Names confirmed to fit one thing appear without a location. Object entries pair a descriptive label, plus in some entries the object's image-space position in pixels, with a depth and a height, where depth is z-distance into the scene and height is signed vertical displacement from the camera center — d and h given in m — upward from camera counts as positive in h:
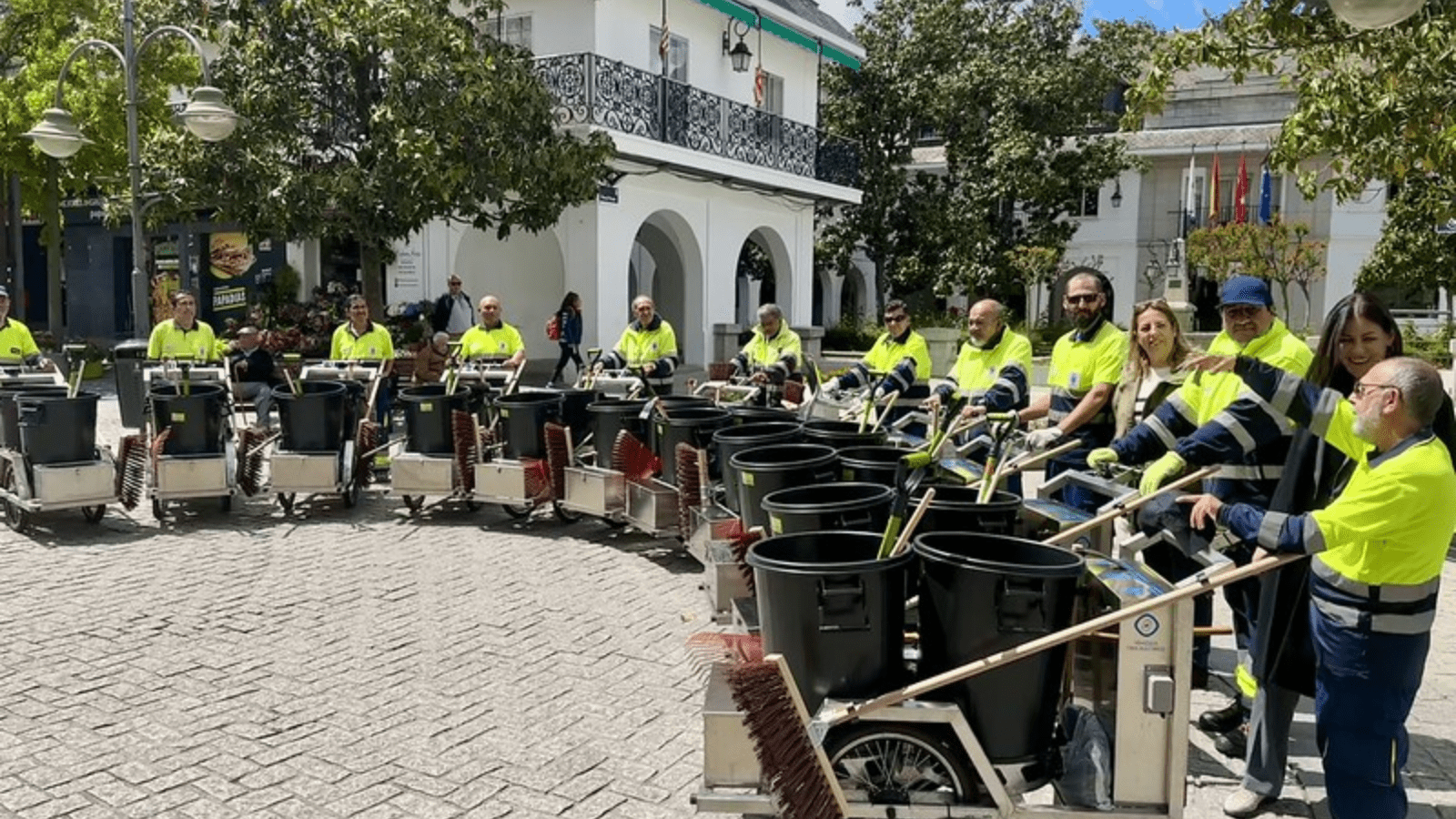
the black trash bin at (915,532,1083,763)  3.27 -0.86
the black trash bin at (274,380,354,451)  8.55 -0.69
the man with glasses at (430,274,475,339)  15.87 +0.21
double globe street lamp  10.67 +1.92
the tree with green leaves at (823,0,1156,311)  27.53 +5.05
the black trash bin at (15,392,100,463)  7.98 -0.72
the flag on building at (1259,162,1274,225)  29.75 +3.57
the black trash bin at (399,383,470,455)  8.64 -0.68
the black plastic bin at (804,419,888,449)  6.11 -0.56
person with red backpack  15.97 +0.01
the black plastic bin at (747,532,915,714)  3.34 -0.85
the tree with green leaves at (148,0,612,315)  12.88 +2.29
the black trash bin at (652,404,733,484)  7.13 -0.63
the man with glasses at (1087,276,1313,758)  4.14 -0.40
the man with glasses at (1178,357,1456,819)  3.18 -0.67
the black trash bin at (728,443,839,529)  5.07 -0.64
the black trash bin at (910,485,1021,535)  4.15 -0.67
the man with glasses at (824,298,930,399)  8.63 -0.20
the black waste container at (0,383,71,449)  8.30 -0.65
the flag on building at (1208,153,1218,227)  31.14 +3.78
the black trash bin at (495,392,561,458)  8.39 -0.67
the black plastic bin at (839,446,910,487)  5.12 -0.59
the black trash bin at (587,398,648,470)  7.88 -0.64
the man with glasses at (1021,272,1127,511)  5.82 -0.19
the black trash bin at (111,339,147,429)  12.23 -0.58
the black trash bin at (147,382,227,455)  8.34 -0.68
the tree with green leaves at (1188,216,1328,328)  28.94 +2.13
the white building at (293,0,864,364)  17.08 +2.67
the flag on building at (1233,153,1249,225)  30.58 +3.70
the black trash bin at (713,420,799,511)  5.98 -0.57
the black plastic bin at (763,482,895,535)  4.23 -0.67
